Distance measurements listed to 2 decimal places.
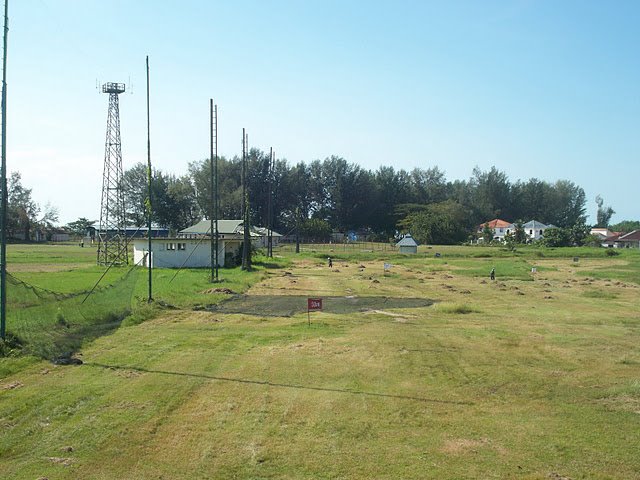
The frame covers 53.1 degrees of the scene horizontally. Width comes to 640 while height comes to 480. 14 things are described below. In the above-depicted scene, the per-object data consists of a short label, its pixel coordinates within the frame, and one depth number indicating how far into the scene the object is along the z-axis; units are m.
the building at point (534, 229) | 139.75
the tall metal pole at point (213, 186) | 41.58
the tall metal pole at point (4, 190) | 15.55
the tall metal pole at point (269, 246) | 73.06
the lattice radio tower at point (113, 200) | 54.94
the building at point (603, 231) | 166.10
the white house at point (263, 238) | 97.36
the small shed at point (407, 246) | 87.06
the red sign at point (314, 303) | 20.49
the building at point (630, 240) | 122.51
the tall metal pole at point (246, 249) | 52.47
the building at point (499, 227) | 144.88
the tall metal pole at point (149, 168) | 28.48
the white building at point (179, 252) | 54.03
